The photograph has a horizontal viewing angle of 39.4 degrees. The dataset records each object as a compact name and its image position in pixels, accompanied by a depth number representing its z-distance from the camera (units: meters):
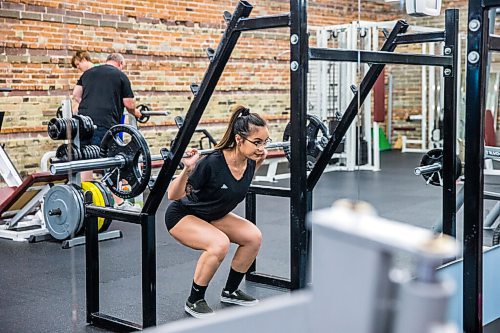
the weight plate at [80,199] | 4.70
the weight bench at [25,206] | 4.98
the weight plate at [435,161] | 3.52
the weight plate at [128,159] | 3.03
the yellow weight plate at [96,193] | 4.74
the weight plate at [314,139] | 4.02
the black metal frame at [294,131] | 2.62
